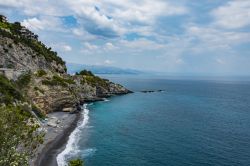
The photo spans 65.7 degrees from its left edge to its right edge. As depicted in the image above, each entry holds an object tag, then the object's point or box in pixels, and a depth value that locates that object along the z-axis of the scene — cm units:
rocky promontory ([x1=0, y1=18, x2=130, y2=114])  7181
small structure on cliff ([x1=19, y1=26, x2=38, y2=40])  11023
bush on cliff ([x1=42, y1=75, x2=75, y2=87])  7695
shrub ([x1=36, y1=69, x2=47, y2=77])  7913
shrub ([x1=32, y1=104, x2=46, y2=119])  6327
